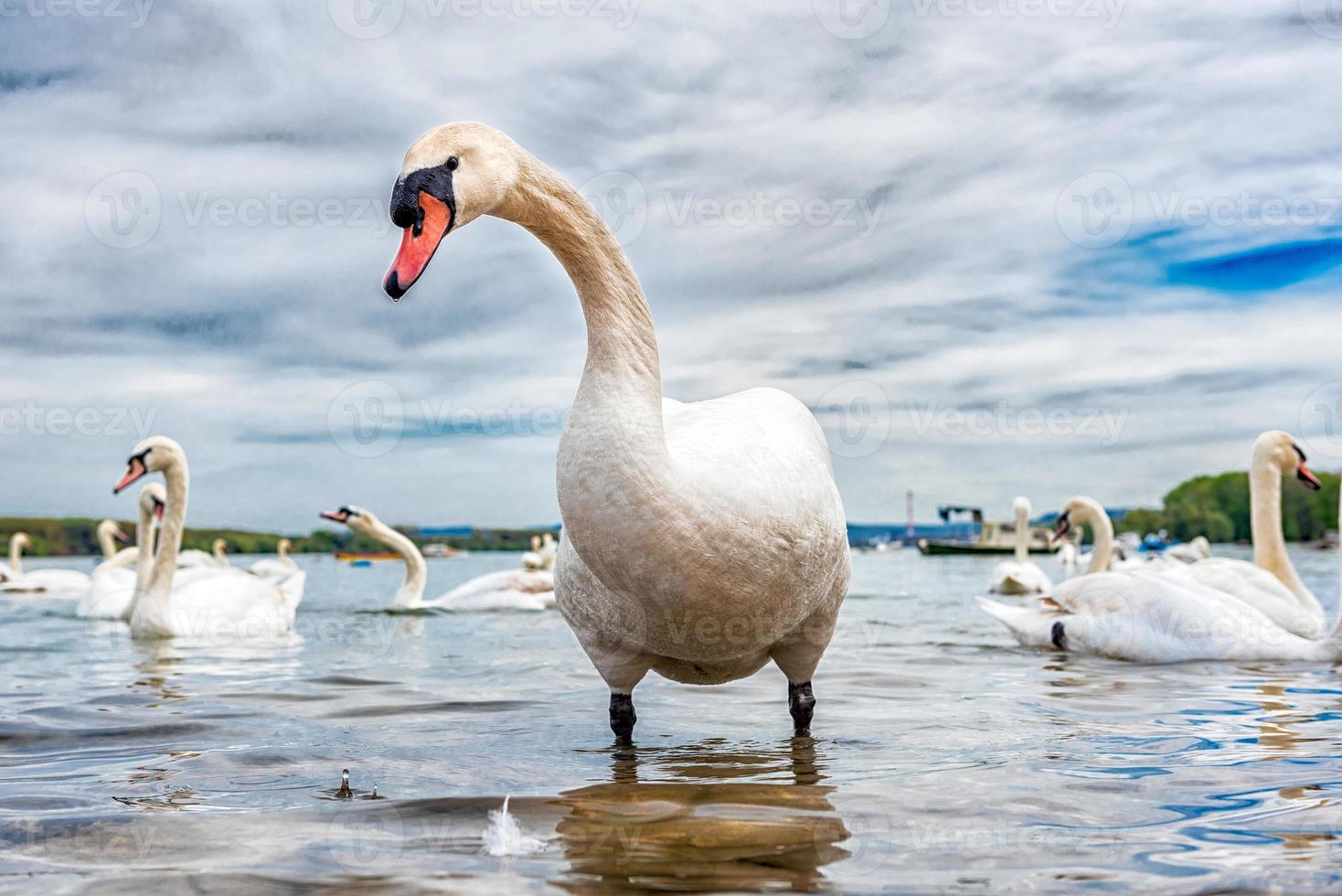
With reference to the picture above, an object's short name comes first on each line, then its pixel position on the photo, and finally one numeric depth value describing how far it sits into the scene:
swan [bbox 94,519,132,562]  29.62
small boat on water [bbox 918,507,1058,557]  70.56
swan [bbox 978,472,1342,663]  10.02
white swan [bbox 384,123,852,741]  4.39
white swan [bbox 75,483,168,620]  17.33
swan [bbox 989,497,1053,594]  21.69
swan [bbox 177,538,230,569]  27.02
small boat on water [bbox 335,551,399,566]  87.75
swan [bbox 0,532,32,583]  29.44
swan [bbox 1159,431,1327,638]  11.98
